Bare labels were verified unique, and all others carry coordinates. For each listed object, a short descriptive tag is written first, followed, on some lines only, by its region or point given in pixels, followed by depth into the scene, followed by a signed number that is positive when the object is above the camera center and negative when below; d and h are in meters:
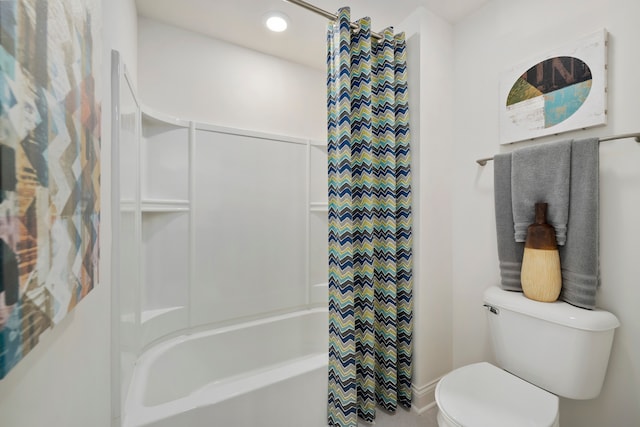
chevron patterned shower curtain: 1.39 -0.07
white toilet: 0.99 -0.69
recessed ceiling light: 1.67 +1.21
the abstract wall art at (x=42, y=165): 0.31 +0.07
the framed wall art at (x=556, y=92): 1.16 +0.57
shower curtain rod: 1.39 +1.06
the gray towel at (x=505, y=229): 1.37 -0.09
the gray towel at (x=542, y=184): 1.19 +0.13
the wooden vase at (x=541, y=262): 1.20 -0.23
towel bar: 1.03 +0.30
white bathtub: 1.17 -0.92
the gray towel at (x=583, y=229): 1.12 -0.07
